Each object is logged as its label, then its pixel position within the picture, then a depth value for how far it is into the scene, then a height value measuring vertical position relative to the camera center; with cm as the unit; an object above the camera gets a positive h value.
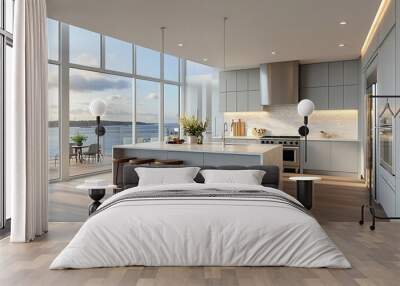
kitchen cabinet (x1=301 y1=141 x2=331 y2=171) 876 -34
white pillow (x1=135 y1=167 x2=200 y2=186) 459 -44
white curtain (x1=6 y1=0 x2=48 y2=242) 381 +19
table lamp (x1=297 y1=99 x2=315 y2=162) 556 +48
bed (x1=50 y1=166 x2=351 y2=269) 308 -84
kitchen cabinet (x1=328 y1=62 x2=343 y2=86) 877 +157
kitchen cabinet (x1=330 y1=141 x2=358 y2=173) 845 -37
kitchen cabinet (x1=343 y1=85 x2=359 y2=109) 862 +102
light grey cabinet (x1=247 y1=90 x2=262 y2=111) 963 +103
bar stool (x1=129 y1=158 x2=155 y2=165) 570 -32
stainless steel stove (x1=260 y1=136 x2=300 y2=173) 895 -27
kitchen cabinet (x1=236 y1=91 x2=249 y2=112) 981 +103
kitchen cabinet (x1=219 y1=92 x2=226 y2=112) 1016 +104
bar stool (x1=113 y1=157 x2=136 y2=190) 597 -34
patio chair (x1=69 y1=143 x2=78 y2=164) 805 -30
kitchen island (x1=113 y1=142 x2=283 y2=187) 520 -19
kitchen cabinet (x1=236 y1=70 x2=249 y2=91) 982 +158
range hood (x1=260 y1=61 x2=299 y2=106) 886 +140
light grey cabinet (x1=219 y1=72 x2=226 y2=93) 1016 +158
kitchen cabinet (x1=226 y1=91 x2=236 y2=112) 999 +104
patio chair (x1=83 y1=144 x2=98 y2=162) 848 -27
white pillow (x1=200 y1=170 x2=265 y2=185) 444 -43
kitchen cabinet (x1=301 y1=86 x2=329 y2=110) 893 +108
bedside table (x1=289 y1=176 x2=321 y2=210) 485 -66
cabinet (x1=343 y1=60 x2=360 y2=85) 857 +157
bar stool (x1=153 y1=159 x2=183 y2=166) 561 -33
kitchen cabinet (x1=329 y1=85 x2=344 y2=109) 879 +102
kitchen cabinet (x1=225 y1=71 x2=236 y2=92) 1002 +160
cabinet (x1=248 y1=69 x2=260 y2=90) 966 +158
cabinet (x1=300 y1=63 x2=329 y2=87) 893 +157
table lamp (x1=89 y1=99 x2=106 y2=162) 492 +42
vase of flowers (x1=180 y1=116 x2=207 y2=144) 631 +19
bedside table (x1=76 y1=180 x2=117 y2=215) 431 -58
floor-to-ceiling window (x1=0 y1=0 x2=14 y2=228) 446 +79
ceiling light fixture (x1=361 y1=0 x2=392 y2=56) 500 +180
